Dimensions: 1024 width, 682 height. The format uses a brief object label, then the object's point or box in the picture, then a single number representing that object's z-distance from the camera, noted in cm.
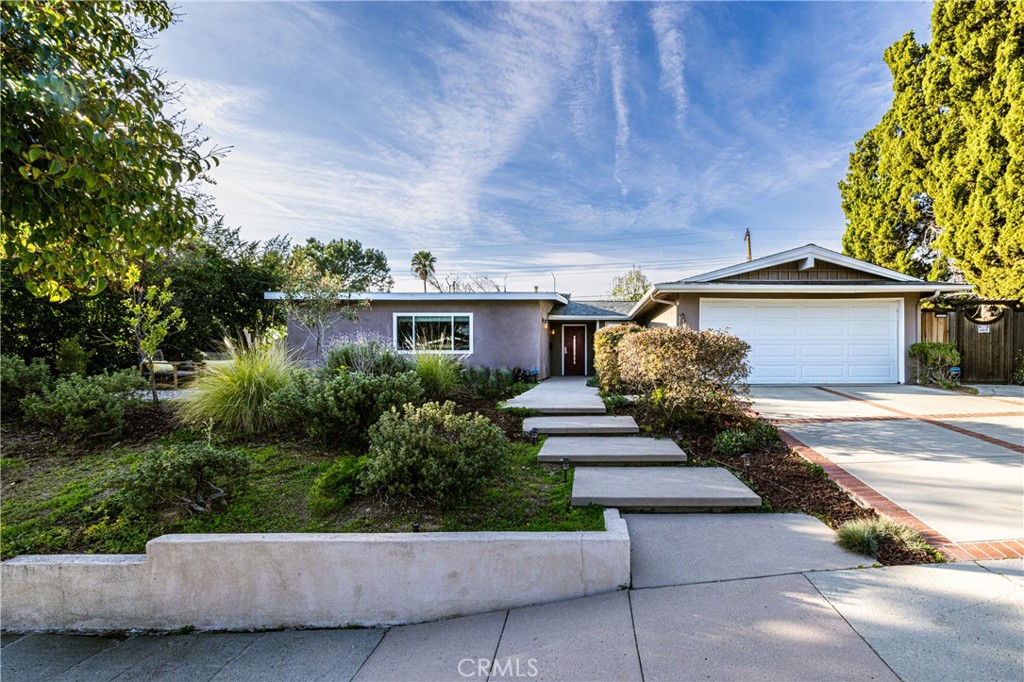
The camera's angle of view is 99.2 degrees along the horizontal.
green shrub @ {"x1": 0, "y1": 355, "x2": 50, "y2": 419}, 620
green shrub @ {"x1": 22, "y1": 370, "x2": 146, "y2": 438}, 526
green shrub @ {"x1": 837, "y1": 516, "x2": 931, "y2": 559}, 304
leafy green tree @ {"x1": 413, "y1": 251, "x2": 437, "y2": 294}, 3553
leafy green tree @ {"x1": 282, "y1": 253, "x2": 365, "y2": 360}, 1162
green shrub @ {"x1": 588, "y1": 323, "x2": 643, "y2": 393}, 874
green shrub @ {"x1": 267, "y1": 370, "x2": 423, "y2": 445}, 502
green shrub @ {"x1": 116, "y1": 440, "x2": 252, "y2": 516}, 345
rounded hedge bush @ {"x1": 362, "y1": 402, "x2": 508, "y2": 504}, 347
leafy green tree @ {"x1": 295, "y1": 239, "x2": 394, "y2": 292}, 3588
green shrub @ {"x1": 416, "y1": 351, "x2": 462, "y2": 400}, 780
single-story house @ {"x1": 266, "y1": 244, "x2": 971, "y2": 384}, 1056
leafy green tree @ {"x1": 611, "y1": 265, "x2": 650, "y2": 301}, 3516
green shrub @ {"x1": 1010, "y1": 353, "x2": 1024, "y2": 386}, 1109
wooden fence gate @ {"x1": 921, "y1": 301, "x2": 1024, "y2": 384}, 1134
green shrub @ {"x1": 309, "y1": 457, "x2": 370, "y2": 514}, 353
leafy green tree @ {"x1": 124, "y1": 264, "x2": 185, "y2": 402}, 649
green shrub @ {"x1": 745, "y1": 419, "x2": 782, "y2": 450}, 531
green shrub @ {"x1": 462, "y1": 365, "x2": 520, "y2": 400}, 934
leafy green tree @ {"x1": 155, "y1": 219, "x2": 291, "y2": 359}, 1391
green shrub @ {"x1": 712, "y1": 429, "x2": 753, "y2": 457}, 513
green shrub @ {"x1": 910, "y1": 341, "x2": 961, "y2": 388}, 1020
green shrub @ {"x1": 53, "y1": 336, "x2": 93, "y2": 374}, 1034
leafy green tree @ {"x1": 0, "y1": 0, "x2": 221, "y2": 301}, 249
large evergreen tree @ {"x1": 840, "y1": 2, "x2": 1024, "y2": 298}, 1139
